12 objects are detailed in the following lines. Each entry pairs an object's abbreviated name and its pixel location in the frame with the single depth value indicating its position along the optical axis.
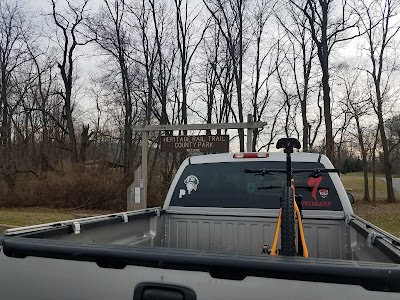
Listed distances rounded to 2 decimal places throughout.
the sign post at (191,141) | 12.36
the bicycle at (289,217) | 2.88
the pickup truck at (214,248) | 1.60
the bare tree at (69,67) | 32.16
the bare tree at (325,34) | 28.28
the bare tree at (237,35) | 30.20
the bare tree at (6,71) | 34.19
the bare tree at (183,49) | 29.50
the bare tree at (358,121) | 28.66
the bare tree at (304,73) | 32.39
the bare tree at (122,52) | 30.19
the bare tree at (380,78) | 28.91
